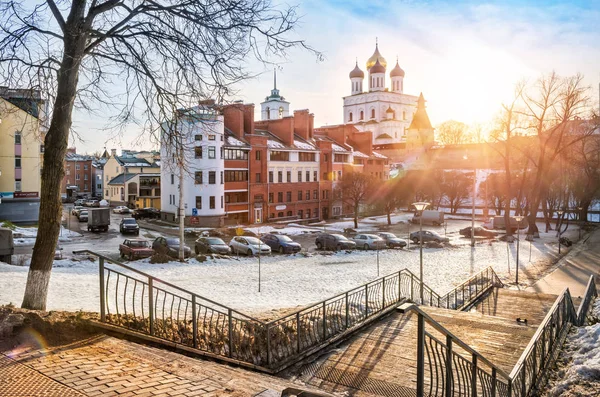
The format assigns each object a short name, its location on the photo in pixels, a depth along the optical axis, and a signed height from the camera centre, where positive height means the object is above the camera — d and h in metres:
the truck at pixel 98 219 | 41.34 -2.62
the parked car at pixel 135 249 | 25.56 -3.31
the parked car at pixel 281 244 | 31.11 -3.71
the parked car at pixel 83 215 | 51.34 -2.80
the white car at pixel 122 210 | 62.19 -2.71
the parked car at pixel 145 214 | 53.90 -2.80
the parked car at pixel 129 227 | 39.84 -3.18
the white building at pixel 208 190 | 44.94 -0.03
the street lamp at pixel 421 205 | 18.75 -0.69
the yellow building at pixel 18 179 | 44.81 +1.16
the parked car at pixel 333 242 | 33.25 -3.87
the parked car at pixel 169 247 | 26.68 -3.37
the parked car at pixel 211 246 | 28.64 -3.55
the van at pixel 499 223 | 47.62 -3.68
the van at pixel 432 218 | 50.84 -3.26
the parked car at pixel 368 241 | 33.69 -3.84
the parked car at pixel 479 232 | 42.34 -4.08
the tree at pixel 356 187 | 50.19 +0.18
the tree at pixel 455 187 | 66.19 +0.18
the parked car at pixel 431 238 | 37.23 -4.00
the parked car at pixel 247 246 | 28.75 -3.58
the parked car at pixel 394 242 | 34.16 -3.95
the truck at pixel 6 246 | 21.73 -2.59
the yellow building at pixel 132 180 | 70.50 +1.58
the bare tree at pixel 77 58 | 9.03 +2.72
